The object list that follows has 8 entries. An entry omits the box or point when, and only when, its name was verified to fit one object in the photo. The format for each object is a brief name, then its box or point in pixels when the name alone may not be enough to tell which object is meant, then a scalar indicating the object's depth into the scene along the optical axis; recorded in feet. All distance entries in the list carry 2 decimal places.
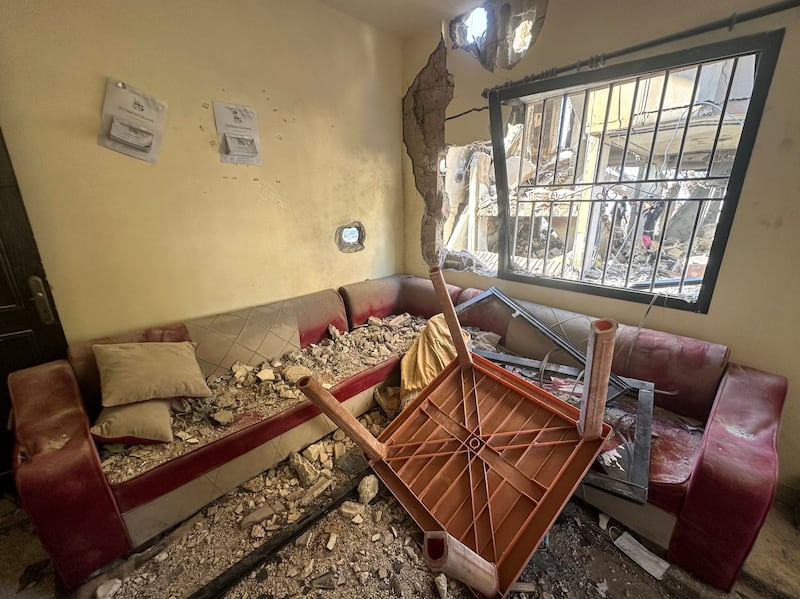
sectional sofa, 3.68
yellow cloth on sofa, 6.51
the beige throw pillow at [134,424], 4.39
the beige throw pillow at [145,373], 4.73
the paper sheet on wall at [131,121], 5.20
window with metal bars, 5.34
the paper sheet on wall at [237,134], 6.37
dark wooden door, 4.60
